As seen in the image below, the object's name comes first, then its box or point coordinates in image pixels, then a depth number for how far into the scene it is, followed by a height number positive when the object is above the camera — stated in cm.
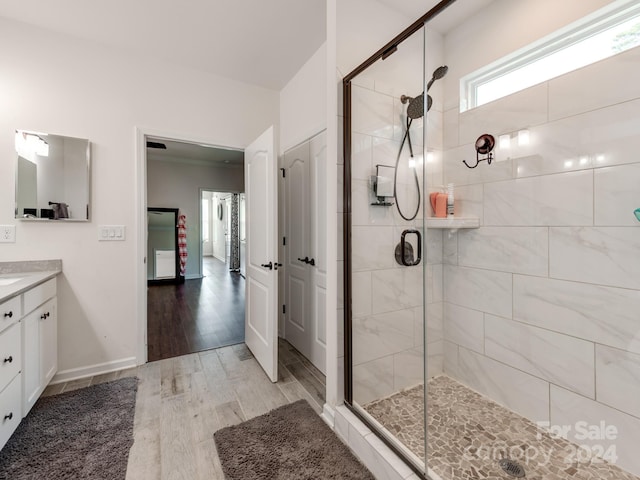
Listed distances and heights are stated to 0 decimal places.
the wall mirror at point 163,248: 589 -19
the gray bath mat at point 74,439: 135 -111
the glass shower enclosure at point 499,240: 137 -2
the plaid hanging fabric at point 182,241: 598 -4
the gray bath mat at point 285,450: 136 -114
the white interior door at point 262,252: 218 -11
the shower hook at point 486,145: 184 +61
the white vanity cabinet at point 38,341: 163 -66
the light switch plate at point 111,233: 230 +5
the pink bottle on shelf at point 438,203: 203 +25
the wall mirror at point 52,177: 205 +48
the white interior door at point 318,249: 232 -9
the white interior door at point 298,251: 256 -12
